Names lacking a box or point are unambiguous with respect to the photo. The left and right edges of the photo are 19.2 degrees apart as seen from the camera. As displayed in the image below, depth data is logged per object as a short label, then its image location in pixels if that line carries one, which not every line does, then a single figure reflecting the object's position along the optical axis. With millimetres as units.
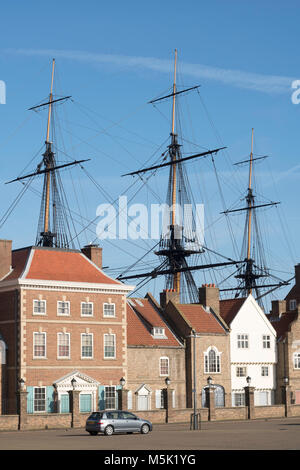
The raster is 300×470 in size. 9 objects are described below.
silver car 48594
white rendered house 83375
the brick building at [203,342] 79062
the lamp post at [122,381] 66681
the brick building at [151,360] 75062
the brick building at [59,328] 66875
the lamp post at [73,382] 63544
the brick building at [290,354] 86375
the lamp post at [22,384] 60656
